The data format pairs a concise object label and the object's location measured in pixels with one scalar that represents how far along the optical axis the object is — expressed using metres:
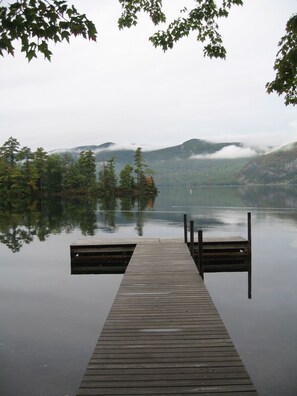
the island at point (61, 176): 95.25
